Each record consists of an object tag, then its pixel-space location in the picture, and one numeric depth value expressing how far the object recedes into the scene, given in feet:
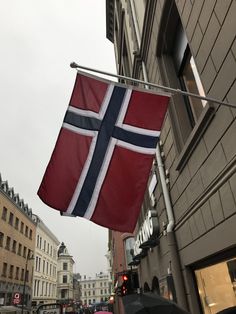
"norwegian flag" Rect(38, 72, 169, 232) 13.09
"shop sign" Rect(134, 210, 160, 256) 21.68
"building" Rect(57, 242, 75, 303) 219.91
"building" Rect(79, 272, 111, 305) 377.83
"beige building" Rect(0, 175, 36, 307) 91.74
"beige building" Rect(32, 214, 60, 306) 133.05
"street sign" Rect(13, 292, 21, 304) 79.66
